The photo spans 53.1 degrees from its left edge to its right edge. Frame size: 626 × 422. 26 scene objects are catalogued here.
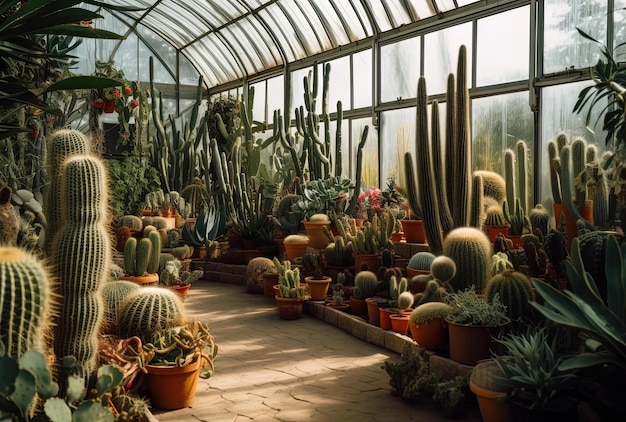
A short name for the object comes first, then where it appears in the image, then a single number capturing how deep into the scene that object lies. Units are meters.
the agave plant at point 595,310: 2.67
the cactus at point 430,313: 4.18
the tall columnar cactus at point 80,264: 2.91
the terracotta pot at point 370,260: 6.22
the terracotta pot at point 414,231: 6.51
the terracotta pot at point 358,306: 5.62
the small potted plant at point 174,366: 3.60
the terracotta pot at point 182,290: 6.14
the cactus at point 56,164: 3.26
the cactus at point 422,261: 5.56
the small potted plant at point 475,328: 3.81
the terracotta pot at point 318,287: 6.32
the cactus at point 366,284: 5.56
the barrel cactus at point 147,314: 3.78
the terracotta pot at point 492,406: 3.13
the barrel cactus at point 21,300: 2.09
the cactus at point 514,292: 3.88
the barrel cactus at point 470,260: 4.58
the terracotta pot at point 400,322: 4.85
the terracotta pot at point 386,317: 5.01
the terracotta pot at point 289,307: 5.95
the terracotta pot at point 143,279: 5.67
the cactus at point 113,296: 4.24
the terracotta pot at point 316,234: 7.44
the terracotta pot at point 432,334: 4.20
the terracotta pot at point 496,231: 5.87
